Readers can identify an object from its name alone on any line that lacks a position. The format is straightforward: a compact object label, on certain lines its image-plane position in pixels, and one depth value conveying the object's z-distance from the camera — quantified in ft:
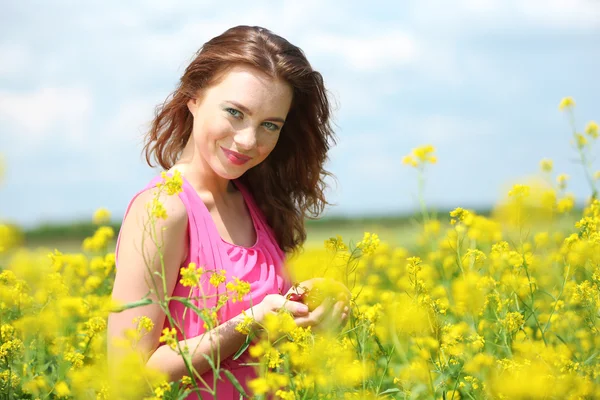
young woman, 6.72
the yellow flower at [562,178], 12.98
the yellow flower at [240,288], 6.05
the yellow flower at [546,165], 12.87
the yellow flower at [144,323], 6.34
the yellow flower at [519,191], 8.96
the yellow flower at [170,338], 5.43
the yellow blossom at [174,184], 6.07
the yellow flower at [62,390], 7.32
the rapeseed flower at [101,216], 13.96
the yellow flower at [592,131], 12.01
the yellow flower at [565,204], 12.54
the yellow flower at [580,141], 10.90
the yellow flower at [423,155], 10.15
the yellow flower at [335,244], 7.33
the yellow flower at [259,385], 5.31
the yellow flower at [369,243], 6.89
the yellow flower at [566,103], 12.16
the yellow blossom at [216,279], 6.18
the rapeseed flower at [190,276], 5.63
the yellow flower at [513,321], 7.35
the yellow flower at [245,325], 6.15
